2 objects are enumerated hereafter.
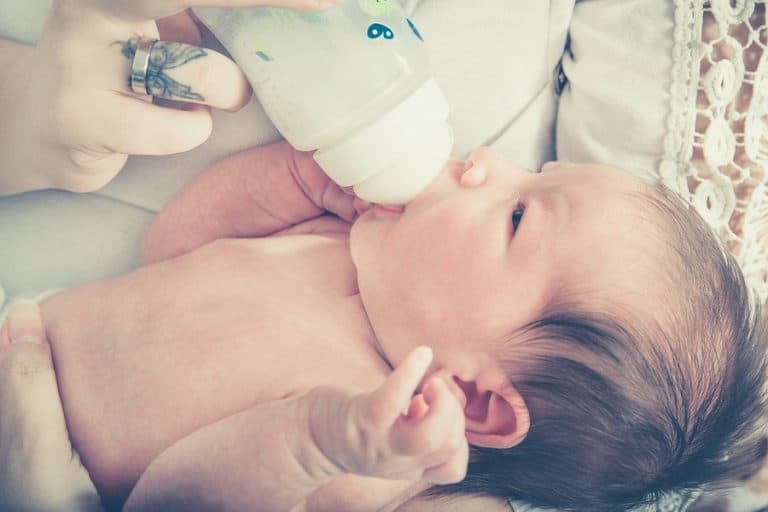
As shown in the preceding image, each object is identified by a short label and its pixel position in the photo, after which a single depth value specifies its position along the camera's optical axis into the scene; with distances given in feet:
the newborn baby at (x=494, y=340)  1.72
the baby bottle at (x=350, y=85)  1.69
